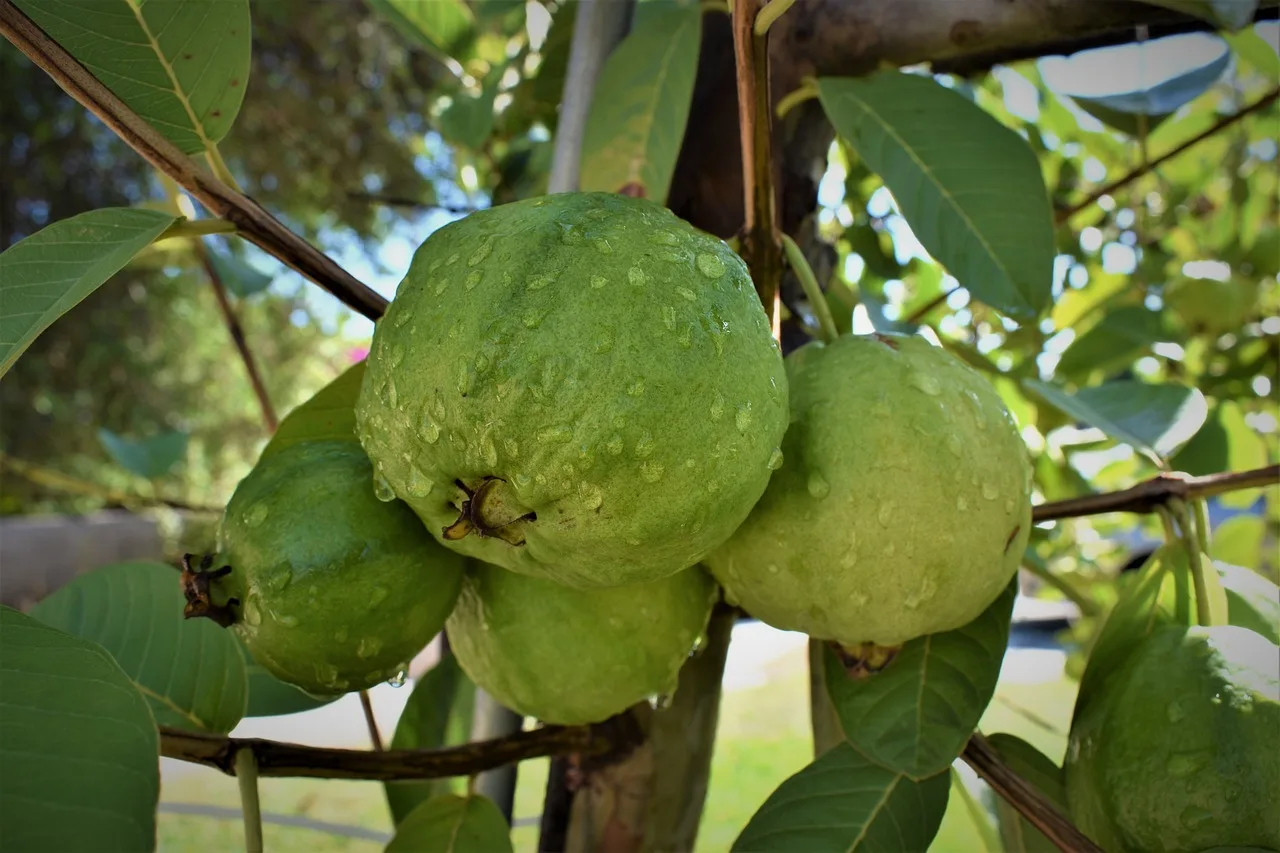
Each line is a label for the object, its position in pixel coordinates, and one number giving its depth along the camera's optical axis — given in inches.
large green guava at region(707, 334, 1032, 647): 7.5
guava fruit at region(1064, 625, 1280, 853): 7.4
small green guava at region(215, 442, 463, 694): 7.5
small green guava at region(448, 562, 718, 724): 8.3
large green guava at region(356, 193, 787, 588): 6.2
